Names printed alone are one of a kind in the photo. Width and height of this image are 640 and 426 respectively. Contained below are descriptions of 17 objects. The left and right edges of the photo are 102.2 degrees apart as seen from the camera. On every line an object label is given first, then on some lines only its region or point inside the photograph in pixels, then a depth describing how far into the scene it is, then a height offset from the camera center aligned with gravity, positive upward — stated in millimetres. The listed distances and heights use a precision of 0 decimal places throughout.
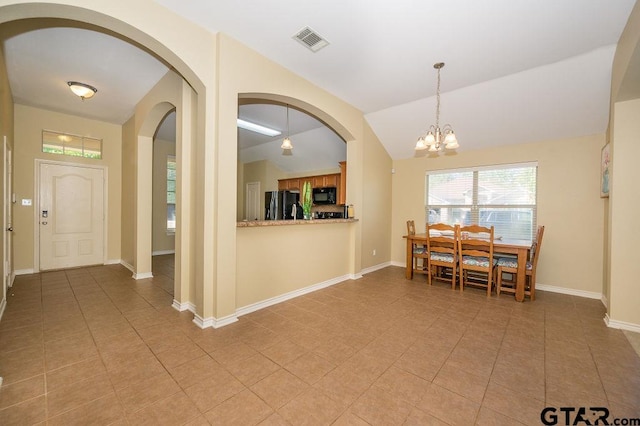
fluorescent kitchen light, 5757 +1947
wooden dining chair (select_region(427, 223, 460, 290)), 4141 -628
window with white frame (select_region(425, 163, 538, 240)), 4449 +261
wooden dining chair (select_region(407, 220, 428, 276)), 4664 -755
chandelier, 3182 +879
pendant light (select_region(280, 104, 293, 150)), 5004 +1276
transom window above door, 4926 +1267
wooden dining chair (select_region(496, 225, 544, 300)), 3633 -835
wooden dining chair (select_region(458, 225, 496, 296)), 3842 -657
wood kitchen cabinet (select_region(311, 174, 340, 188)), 7176 +843
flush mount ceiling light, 3705 +1741
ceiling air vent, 2713 +1869
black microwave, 7090 +420
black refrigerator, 4258 +79
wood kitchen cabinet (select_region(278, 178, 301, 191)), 8148 +830
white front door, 4883 -156
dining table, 3604 -572
